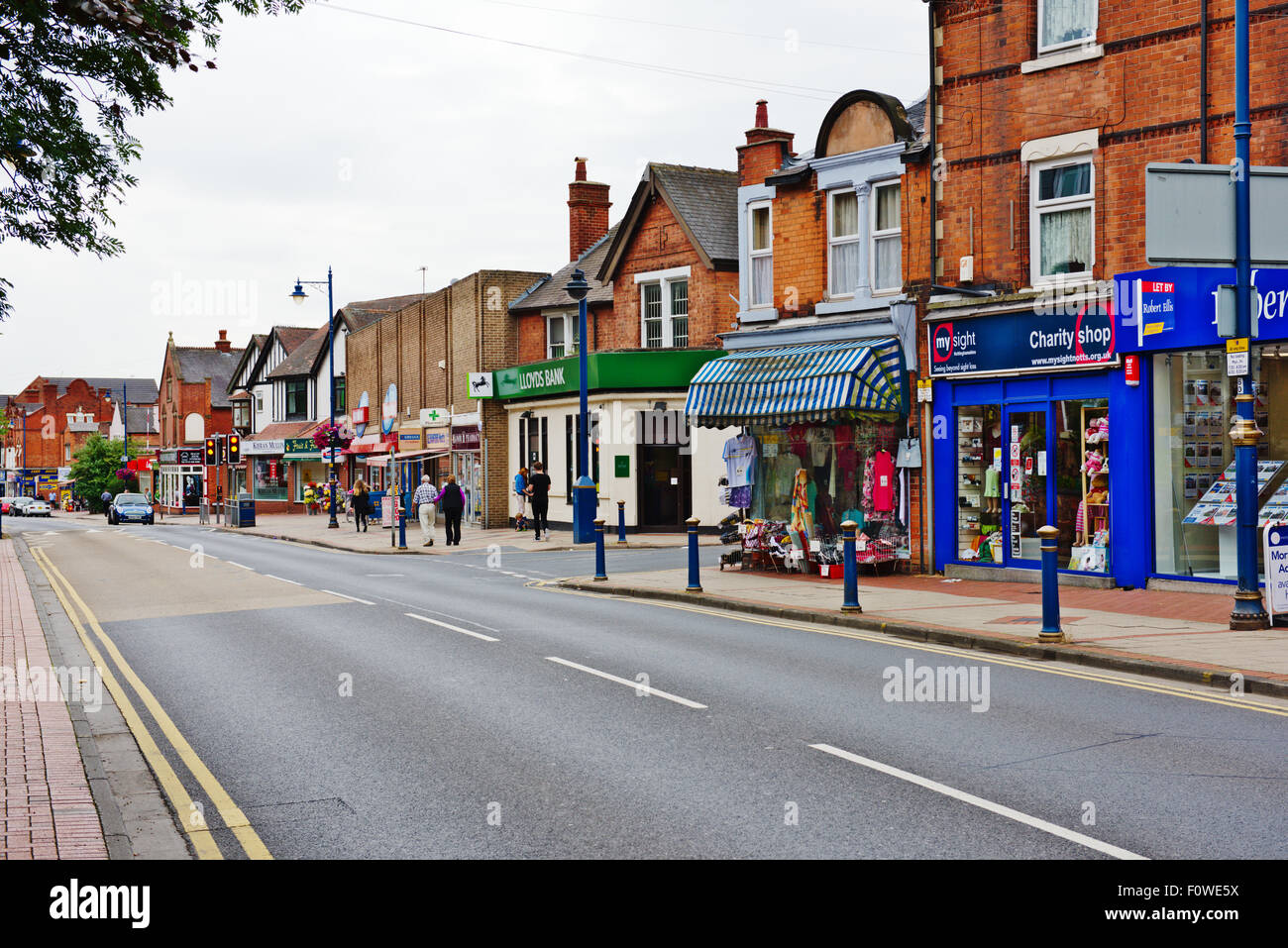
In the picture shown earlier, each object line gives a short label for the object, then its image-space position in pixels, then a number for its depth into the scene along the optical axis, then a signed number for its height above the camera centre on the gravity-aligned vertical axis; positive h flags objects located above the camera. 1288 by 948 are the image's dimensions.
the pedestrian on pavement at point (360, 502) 42.56 -0.89
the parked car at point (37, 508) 88.12 -2.14
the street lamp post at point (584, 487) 30.08 -0.30
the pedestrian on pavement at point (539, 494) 33.84 -0.51
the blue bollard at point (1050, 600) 12.61 -1.31
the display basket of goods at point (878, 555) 20.78 -1.37
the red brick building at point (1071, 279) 16.55 +2.89
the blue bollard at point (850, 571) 15.44 -1.22
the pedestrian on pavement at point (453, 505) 33.66 -0.79
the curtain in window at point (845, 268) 22.52 +3.76
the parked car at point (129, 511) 62.44 -1.69
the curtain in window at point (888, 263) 21.59 +3.70
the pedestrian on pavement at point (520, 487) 38.50 -0.37
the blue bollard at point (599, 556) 20.73 -1.38
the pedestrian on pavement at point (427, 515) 33.66 -1.06
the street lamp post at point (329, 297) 45.97 +6.73
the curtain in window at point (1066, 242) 18.11 +3.42
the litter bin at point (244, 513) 52.22 -1.52
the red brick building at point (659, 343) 34.22 +3.82
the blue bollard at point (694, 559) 18.45 -1.28
